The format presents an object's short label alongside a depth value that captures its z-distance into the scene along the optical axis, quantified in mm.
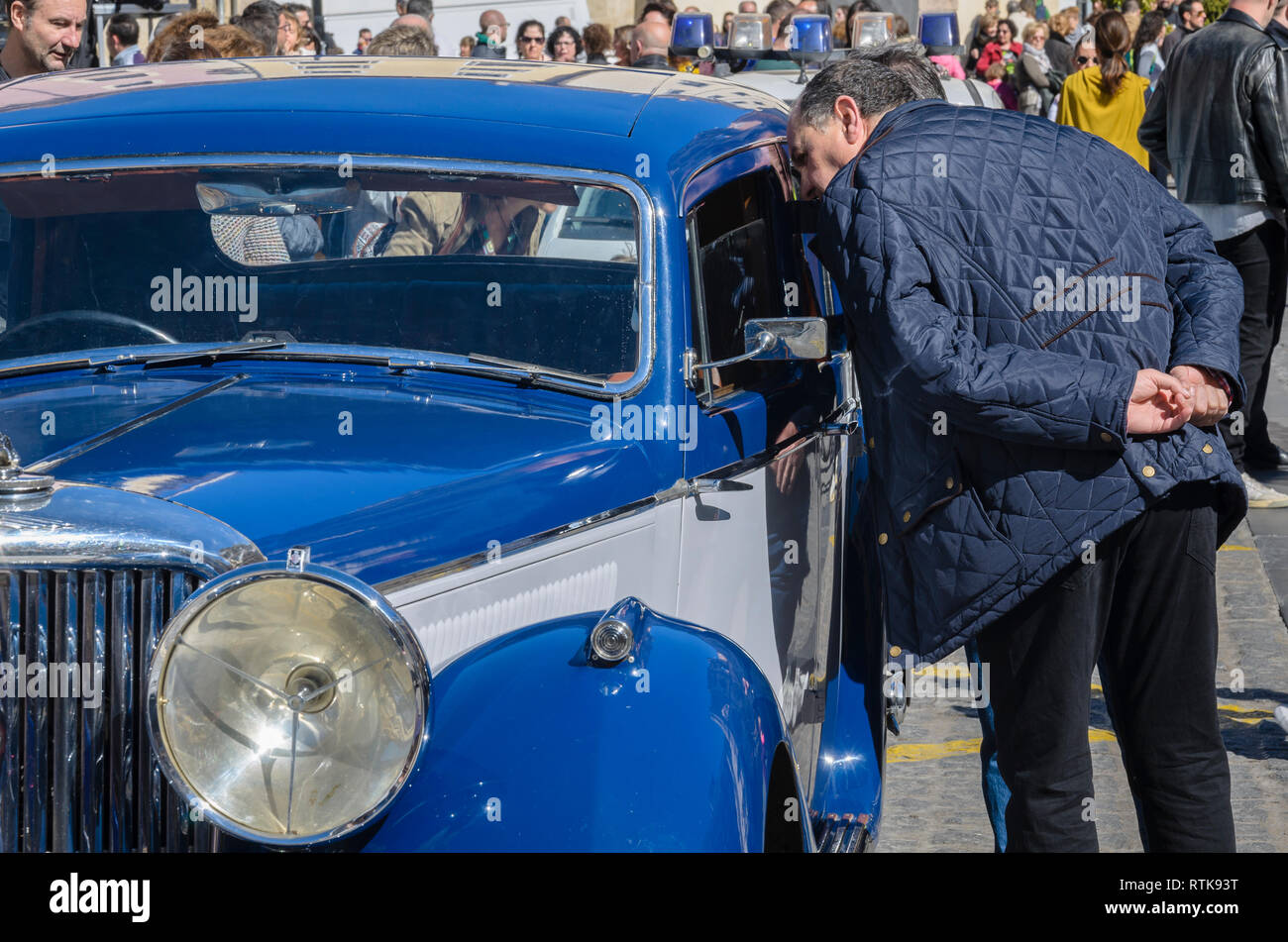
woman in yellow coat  9156
